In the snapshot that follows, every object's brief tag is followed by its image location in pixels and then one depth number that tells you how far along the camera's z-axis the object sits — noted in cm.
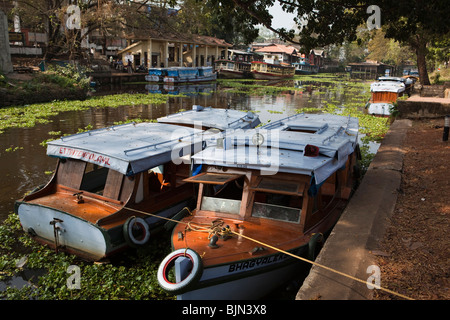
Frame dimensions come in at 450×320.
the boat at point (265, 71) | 6206
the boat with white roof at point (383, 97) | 2400
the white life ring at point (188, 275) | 495
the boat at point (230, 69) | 5925
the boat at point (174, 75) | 4431
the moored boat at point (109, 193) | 698
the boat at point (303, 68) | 8356
